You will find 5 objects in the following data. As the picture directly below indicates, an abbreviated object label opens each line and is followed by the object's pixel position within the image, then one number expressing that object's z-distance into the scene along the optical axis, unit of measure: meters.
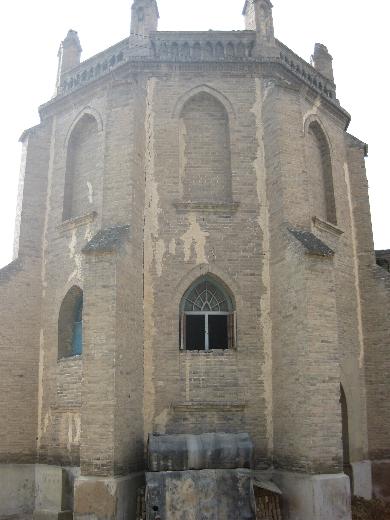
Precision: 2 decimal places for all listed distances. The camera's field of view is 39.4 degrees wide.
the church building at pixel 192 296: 9.85
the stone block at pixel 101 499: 9.39
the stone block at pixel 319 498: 9.48
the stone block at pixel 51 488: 11.26
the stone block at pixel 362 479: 11.98
